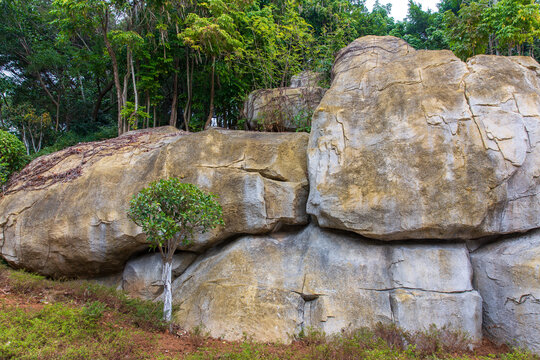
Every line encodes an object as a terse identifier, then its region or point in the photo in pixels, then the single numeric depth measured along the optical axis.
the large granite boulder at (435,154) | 7.29
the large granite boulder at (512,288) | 6.68
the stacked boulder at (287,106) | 12.03
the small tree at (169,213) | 7.05
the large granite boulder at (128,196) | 8.66
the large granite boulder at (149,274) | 9.05
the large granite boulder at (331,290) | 7.15
